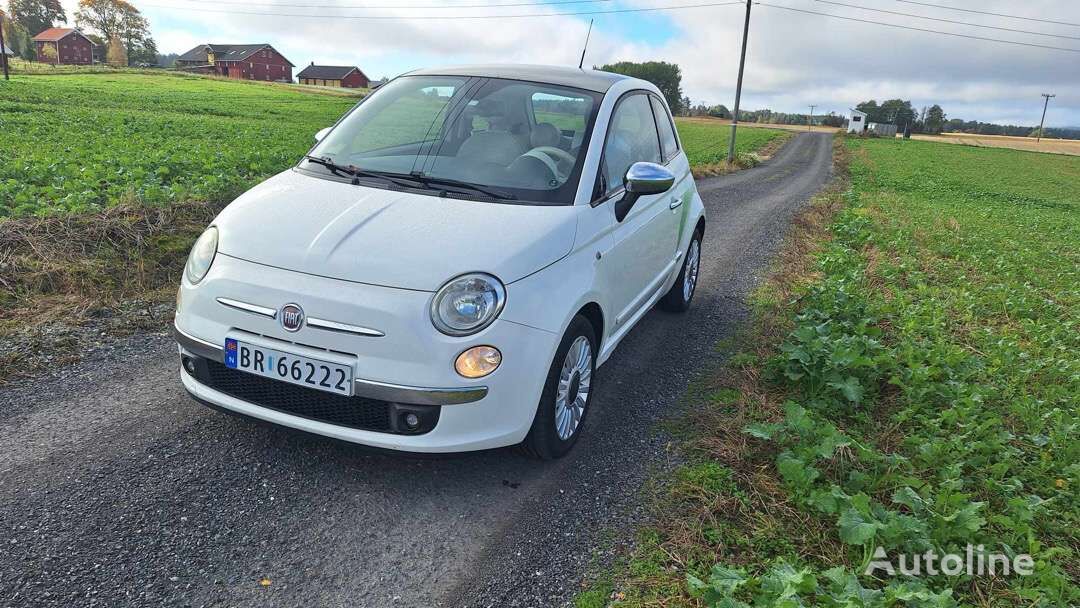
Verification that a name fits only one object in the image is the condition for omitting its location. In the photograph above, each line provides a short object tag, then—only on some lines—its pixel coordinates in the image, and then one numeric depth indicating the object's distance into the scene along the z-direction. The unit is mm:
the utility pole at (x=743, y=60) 31344
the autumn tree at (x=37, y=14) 96188
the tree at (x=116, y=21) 94312
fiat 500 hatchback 2812
